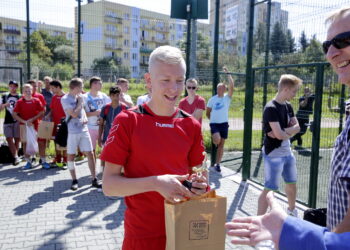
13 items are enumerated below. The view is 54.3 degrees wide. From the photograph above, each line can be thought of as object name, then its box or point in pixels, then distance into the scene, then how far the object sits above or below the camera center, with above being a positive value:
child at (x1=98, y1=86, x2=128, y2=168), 6.76 -0.38
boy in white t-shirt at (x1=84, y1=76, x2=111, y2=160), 7.55 -0.27
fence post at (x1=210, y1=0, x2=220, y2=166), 8.16 +0.87
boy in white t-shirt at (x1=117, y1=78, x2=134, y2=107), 7.64 -0.06
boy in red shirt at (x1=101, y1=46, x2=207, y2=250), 1.95 -0.33
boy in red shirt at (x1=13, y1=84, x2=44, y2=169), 8.31 -0.48
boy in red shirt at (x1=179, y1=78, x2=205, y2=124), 7.84 -0.20
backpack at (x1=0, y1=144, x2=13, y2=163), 8.73 -1.67
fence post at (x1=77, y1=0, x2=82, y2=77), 10.13 +1.30
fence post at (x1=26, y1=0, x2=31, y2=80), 10.05 +1.13
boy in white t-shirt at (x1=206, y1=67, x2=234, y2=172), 8.18 -0.55
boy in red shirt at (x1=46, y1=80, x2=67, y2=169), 8.14 -0.54
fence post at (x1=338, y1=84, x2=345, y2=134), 6.09 -0.12
